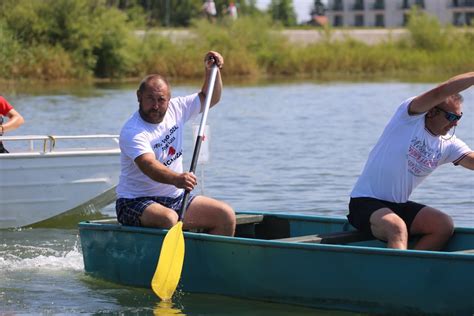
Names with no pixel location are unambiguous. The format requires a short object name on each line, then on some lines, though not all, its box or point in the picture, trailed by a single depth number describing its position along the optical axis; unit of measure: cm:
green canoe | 739
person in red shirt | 1142
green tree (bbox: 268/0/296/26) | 11679
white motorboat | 1168
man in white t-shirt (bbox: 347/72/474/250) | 768
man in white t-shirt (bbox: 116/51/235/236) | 818
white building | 11288
